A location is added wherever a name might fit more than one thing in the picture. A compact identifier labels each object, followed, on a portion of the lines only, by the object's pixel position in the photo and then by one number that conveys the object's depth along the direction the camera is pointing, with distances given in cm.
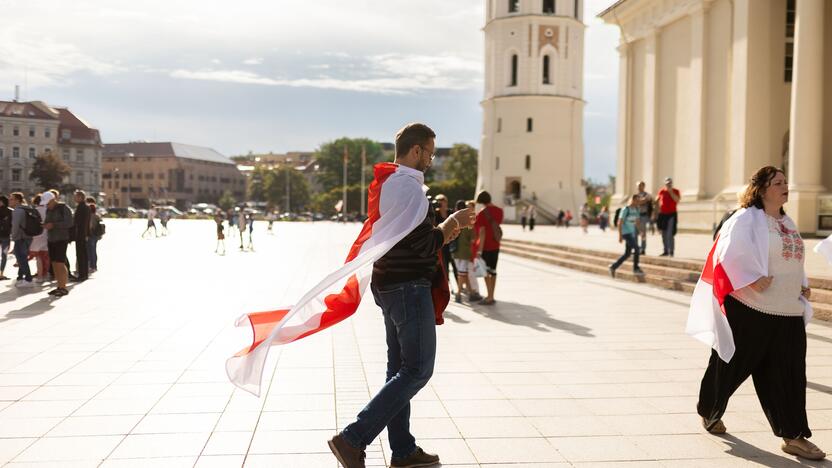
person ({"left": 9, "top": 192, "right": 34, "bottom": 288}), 1483
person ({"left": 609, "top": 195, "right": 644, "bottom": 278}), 1614
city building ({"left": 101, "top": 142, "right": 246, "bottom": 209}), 15525
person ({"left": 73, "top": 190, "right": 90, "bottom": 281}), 1568
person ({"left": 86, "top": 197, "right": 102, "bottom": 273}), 1705
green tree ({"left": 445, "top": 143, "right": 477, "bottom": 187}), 10430
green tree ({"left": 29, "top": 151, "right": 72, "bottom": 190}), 9856
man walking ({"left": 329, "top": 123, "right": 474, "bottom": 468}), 420
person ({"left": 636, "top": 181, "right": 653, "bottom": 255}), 1686
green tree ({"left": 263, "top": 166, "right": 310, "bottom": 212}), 14088
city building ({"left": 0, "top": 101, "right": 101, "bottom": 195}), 10819
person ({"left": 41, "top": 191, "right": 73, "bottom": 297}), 1329
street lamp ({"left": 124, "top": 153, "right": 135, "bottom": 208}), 15400
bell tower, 6800
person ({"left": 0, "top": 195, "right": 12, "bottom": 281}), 1570
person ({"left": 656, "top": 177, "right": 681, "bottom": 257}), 1792
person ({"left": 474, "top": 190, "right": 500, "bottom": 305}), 1258
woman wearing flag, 497
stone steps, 1145
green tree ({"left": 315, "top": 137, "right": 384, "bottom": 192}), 12875
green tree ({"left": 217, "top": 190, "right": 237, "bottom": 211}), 15462
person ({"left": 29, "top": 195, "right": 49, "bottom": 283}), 1543
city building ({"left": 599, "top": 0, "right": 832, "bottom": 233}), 2423
